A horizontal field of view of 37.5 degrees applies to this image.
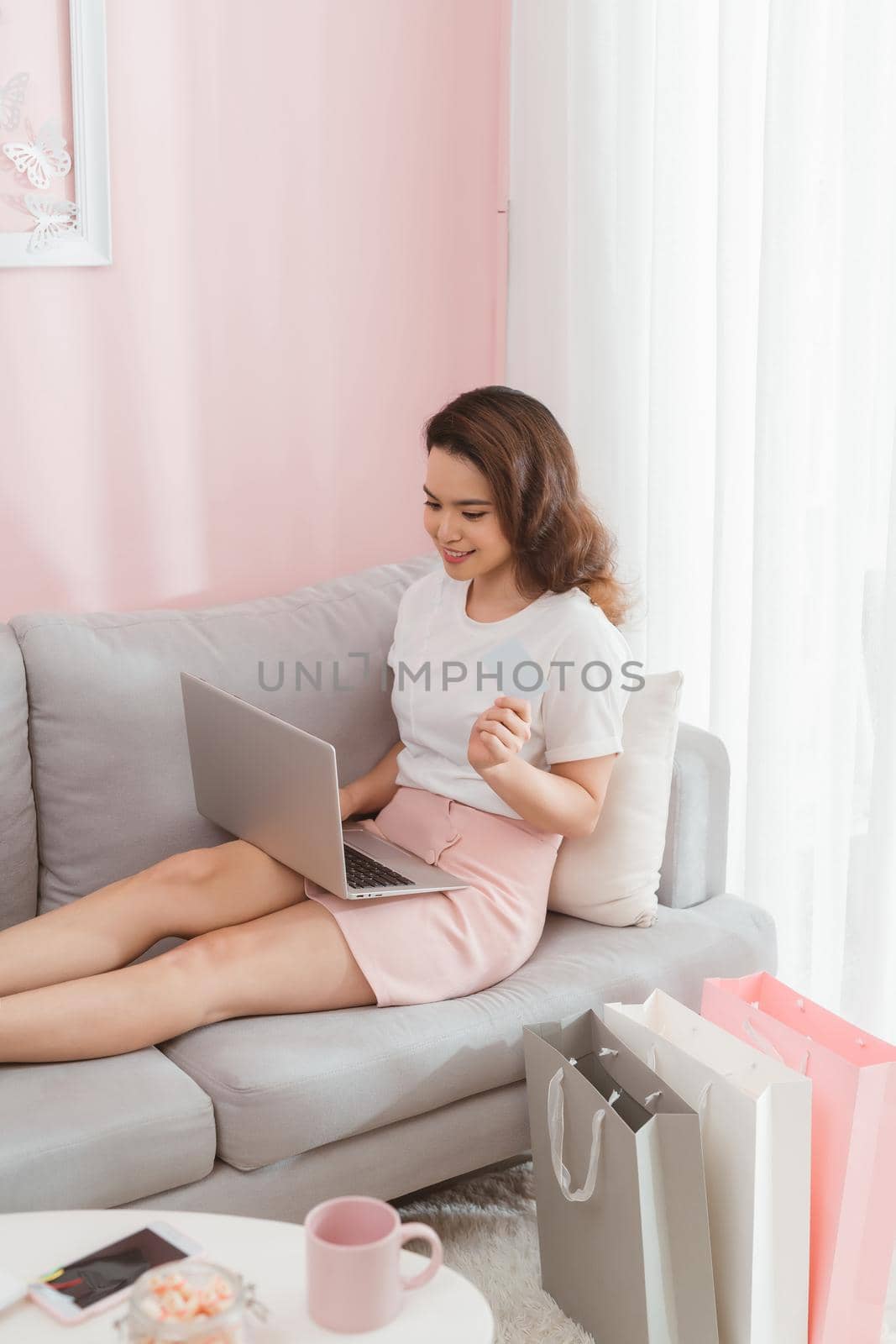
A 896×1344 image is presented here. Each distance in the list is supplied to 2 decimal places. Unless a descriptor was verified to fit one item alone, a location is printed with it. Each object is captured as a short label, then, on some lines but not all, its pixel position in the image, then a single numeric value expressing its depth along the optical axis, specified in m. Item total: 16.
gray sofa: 1.53
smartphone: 1.12
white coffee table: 1.10
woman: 1.68
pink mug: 1.08
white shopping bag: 1.48
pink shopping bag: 1.53
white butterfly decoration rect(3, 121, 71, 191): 2.07
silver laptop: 1.65
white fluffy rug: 1.64
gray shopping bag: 1.45
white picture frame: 2.08
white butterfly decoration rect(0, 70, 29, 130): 2.04
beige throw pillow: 1.99
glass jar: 0.98
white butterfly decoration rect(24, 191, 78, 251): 2.10
